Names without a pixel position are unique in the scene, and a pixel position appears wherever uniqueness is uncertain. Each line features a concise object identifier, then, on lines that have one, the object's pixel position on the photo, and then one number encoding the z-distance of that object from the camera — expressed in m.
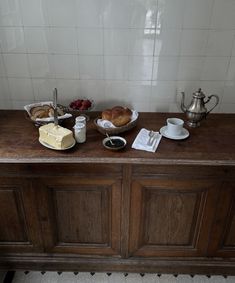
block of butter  1.25
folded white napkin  1.30
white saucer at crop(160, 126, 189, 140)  1.38
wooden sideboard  1.26
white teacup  1.38
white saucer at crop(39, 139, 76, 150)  1.28
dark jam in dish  1.30
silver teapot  1.44
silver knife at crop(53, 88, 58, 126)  1.33
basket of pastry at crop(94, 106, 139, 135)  1.41
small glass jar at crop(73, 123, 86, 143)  1.31
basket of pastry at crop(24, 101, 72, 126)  1.44
